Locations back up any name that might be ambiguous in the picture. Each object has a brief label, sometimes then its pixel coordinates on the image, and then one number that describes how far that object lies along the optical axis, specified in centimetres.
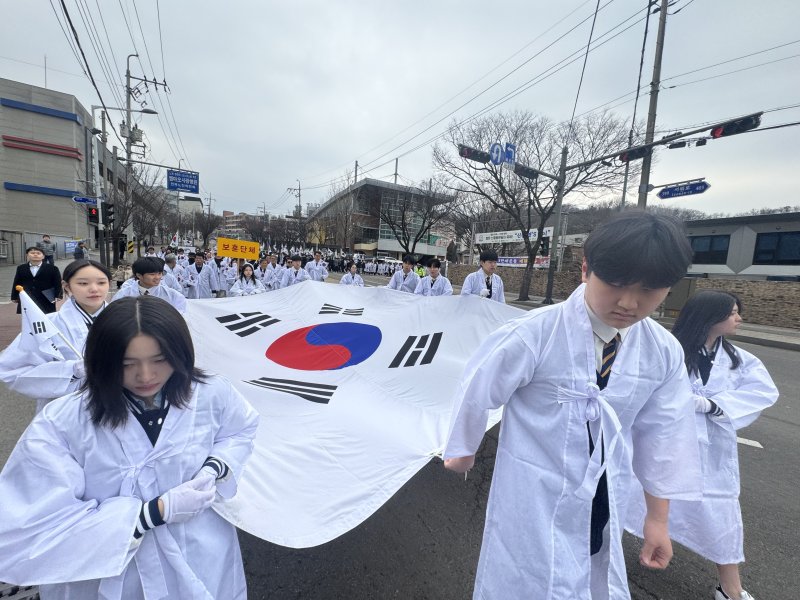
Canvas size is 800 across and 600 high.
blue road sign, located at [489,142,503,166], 1315
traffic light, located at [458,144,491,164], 1185
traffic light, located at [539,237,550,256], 2873
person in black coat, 665
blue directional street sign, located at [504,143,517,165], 1344
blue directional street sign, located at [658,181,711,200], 1113
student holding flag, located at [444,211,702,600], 131
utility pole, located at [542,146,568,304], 1552
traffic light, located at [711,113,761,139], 888
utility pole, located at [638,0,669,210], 1248
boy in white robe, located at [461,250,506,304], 771
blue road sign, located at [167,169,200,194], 2595
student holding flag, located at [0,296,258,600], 114
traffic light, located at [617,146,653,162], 1154
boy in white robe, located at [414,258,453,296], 908
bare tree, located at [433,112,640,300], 1783
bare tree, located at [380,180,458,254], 3291
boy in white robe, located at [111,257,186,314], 428
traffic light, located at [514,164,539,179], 1338
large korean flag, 199
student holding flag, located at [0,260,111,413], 206
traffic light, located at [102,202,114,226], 1518
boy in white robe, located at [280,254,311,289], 1142
